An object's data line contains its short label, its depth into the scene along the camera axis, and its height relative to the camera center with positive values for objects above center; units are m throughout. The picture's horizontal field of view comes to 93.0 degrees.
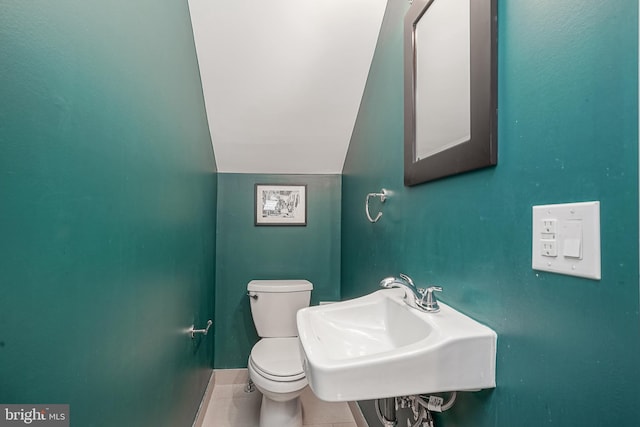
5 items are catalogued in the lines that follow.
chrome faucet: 0.89 -0.23
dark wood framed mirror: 0.74 +0.39
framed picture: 2.37 +0.09
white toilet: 1.55 -0.81
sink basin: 0.65 -0.33
